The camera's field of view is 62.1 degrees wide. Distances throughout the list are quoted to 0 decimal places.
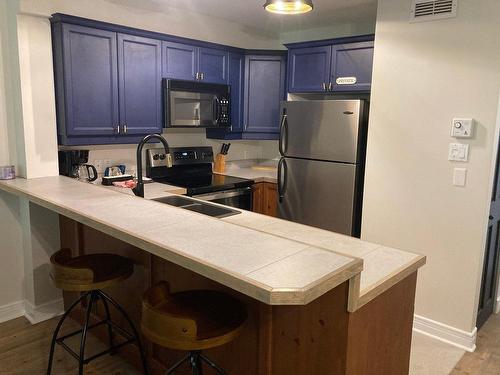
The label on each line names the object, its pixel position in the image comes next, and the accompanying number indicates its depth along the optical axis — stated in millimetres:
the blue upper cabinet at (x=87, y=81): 2924
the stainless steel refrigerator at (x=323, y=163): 3258
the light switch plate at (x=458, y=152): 2648
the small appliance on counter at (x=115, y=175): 3271
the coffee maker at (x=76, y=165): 3129
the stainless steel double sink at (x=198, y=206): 2389
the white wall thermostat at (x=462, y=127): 2600
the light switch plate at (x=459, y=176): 2676
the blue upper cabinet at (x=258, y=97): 4145
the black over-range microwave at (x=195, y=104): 3564
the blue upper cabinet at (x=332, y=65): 3467
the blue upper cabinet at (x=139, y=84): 3246
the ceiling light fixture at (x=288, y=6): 2189
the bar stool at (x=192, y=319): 1498
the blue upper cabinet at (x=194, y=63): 3523
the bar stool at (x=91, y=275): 2018
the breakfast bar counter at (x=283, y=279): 1305
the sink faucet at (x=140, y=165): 2436
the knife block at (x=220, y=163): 4336
